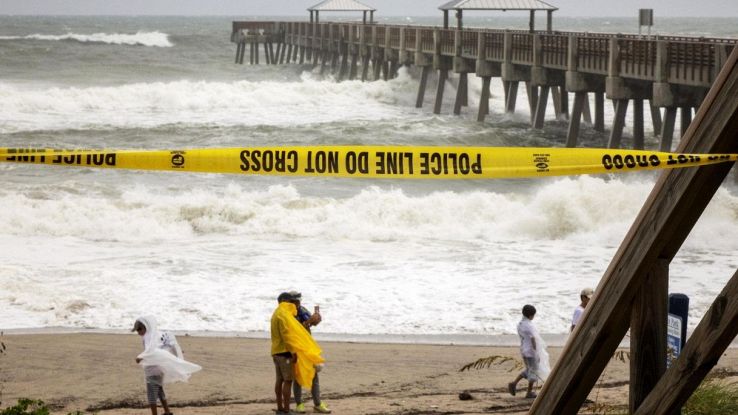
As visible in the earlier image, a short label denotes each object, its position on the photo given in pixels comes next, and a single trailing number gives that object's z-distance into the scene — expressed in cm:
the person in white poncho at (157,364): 1664
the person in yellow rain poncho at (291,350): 1678
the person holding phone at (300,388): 1689
